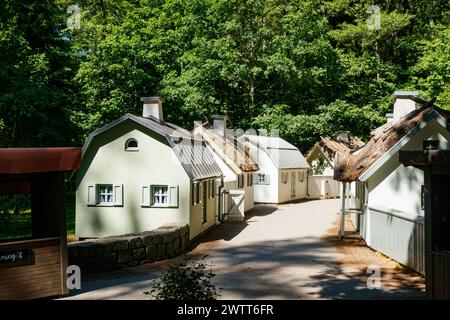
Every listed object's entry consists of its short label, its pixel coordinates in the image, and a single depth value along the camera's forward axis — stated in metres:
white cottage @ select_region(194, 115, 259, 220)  29.36
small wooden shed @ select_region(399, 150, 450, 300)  10.03
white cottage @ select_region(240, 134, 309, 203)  39.03
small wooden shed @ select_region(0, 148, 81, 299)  11.32
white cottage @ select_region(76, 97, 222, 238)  21.89
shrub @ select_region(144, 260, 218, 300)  8.18
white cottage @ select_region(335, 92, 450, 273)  16.14
